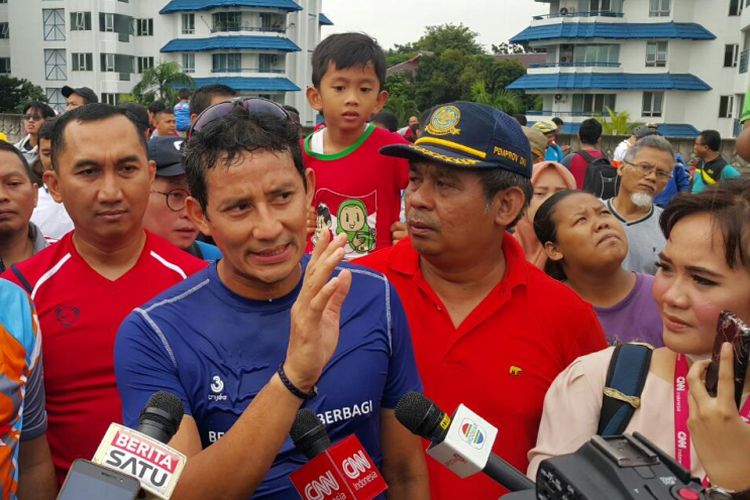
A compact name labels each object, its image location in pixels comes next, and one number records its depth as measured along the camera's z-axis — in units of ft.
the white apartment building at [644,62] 140.77
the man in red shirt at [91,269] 9.06
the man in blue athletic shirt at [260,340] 5.96
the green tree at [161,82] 127.34
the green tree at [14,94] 132.87
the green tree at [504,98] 134.72
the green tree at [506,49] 281.13
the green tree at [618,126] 95.30
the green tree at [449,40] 220.84
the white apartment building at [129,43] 163.02
